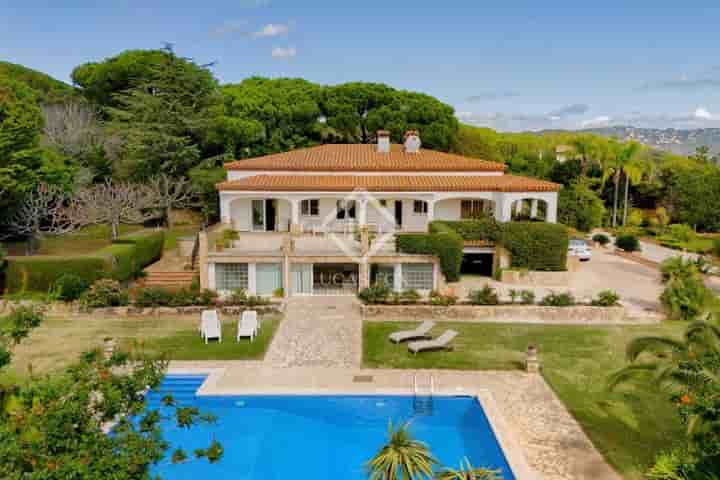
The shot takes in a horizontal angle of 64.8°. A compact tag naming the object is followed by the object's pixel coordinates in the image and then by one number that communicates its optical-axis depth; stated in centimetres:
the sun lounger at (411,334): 1980
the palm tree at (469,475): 910
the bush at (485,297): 2377
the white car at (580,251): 3519
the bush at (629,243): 3962
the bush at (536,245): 2859
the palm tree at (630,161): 5372
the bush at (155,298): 2358
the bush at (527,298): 2364
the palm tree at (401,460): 991
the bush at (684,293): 2302
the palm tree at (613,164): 5431
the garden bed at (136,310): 2334
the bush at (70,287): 2358
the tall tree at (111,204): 3294
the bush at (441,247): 2588
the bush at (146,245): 2875
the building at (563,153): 5844
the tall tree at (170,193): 3954
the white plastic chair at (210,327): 2008
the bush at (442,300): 2353
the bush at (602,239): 4297
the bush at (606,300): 2355
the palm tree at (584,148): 5631
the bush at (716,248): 3160
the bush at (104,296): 2344
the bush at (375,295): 2417
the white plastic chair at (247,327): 2031
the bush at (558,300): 2348
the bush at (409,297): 2417
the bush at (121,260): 2573
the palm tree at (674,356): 1005
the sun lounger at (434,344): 1873
